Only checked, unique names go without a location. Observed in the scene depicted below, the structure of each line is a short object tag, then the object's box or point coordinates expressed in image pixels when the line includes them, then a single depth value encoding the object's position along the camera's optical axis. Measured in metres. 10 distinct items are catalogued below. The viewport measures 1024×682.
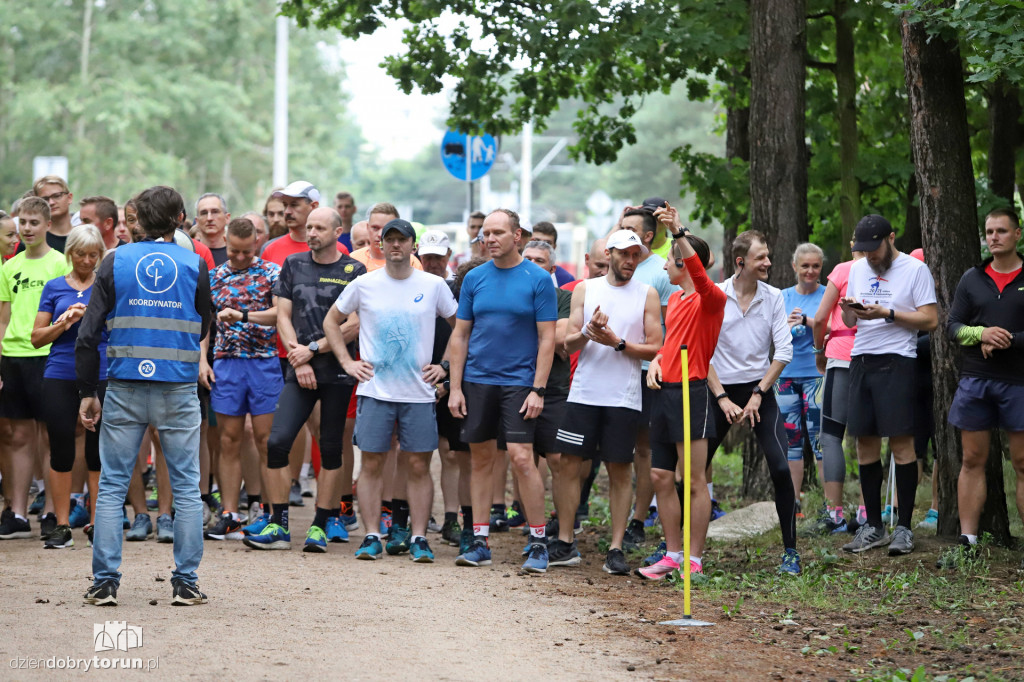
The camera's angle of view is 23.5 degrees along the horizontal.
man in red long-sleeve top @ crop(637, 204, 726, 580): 15.91
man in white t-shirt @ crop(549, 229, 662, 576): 16.54
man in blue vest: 13.24
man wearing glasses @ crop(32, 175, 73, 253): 18.59
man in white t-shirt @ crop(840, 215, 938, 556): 17.01
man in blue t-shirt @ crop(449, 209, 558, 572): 16.79
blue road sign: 29.80
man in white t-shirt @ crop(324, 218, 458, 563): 16.98
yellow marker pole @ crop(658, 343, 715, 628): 13.64
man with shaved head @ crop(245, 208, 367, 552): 17.15
